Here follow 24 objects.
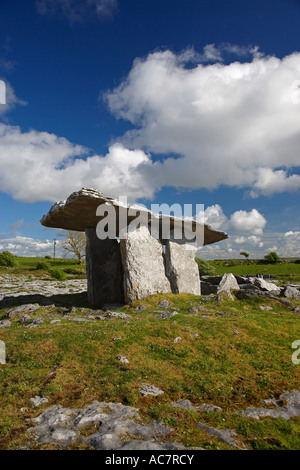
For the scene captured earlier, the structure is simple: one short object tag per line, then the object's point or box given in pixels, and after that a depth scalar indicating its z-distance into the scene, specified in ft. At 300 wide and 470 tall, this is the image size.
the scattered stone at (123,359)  21.33
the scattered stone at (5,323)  33.09
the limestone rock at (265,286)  53.43
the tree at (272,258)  180.60
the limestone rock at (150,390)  17.33
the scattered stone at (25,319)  34.48
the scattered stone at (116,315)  36.24
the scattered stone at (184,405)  15.90
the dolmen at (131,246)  45.19
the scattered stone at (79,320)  33.78
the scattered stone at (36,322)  31.82
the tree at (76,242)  163.33
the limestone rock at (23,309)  38.57
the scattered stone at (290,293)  50.19
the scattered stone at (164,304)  41.99
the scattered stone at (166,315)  34.47
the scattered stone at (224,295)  44.45
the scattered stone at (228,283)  53.06
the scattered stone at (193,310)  37.29
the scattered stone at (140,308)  40.21
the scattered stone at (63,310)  40.44
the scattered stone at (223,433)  12.60
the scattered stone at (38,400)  16.29
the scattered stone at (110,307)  44.58
